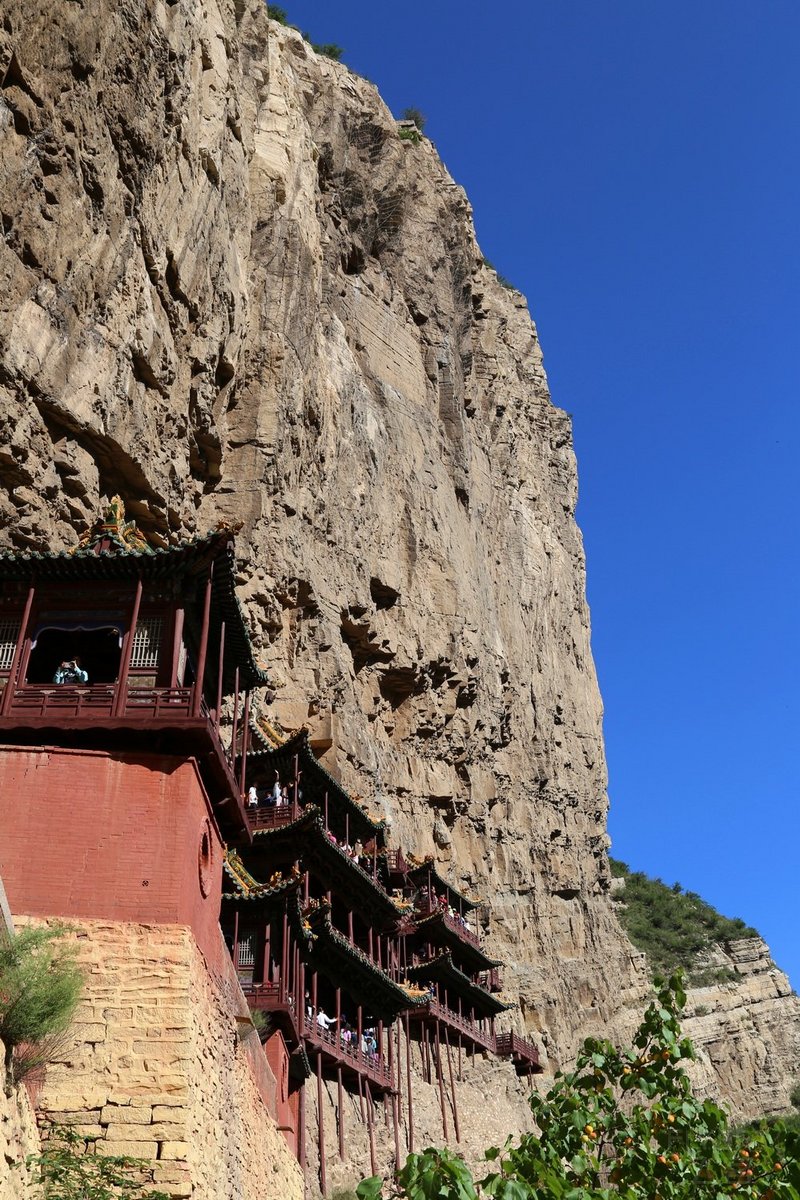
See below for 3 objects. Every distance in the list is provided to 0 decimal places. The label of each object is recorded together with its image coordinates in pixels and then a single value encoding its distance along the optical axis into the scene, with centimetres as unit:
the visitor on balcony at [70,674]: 1555
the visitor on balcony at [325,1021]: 2512
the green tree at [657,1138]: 977
